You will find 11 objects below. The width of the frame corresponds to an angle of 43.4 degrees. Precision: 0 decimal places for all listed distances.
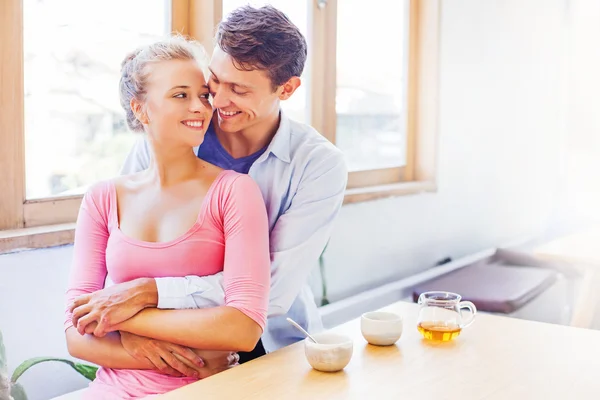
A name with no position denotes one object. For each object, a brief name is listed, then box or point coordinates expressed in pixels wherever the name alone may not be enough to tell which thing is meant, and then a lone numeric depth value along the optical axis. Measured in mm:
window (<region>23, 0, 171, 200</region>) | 2090
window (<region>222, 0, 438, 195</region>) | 3096
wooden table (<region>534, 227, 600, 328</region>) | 2902
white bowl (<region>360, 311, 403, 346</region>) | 1527
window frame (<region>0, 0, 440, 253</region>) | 1989
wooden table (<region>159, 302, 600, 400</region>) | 1281
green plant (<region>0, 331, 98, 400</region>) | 1612
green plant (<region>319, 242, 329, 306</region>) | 3027
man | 1795
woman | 1550
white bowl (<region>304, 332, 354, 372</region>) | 1362
